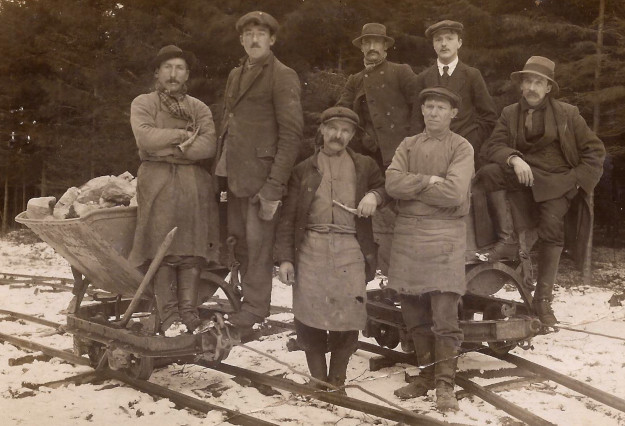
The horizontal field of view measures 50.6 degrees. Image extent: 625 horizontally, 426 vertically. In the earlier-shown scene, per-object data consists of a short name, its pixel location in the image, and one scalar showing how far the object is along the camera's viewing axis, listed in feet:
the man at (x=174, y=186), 17.42
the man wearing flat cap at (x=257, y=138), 17.48
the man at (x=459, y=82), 19.20
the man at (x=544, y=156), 19.16
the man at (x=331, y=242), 16.66
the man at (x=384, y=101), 20.47
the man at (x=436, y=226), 16.30
